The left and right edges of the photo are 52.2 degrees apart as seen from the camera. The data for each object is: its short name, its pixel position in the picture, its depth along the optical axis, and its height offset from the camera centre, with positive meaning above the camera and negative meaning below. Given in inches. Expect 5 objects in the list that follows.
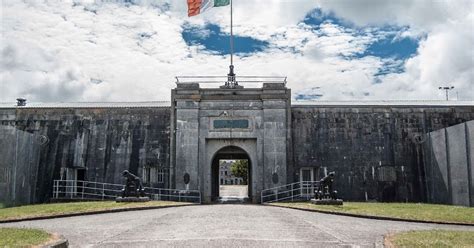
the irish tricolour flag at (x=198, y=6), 1106.1 +385.5
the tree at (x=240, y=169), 3331.7 +41.6
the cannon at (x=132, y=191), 855.1 -27.7
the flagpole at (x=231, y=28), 1164.0 +353.3
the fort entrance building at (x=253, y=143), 1075.9 +73.4
